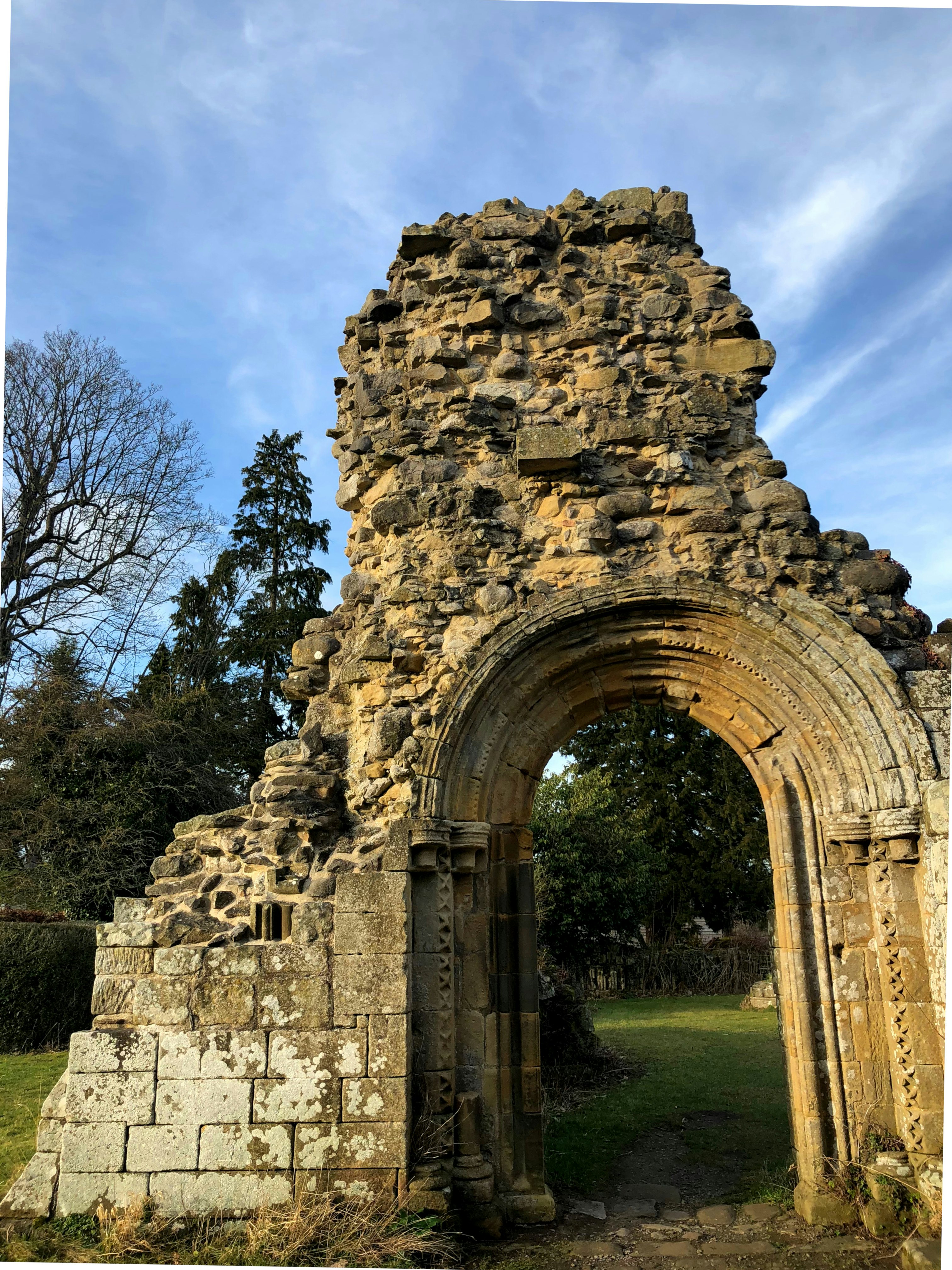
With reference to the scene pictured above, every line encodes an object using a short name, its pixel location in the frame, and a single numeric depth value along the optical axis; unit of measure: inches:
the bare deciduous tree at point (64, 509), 542.9
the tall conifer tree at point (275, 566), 658.8
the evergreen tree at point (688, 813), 797.2
